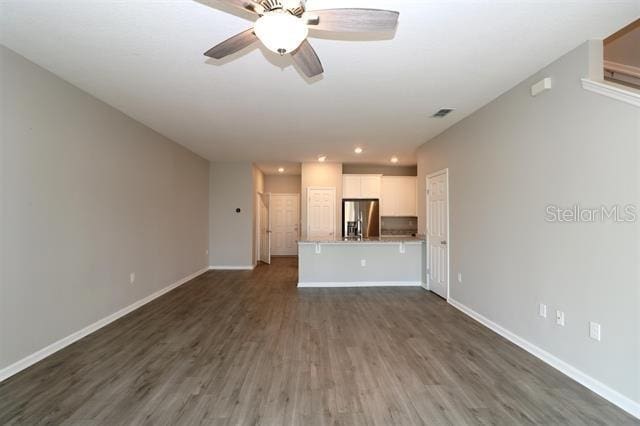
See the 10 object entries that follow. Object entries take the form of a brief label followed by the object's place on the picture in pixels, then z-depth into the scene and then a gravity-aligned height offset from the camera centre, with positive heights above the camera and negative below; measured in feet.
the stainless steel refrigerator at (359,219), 24.18 -0.16
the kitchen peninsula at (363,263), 18.15 -2.84
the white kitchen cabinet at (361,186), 24.39 +2.56
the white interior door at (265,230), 27.63 -1.29
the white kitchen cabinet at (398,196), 25.05 +1.78
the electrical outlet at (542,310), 8.86 -2.82
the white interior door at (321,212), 23.89 +0.41
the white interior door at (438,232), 15.07 -0.80
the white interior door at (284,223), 30.94 -0.62
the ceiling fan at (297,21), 4.99 +3.46
